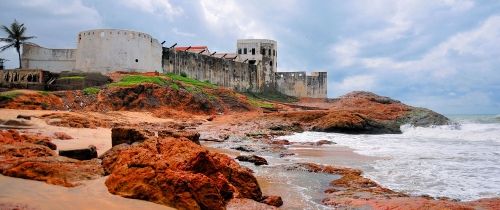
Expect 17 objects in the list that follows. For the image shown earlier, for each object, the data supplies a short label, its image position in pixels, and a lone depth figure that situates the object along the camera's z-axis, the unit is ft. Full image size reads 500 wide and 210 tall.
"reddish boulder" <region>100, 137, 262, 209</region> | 17.43
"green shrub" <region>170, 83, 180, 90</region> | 112.55
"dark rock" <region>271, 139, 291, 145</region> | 61.05
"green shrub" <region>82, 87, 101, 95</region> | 95.68
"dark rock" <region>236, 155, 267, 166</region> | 36.51
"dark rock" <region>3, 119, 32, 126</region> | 47.26
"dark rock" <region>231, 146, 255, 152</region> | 48.74
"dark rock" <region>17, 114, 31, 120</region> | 53.75
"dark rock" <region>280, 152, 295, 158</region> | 44.75
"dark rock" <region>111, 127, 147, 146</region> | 29.66
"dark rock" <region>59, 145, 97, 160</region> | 25.41
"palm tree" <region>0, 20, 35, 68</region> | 130.41
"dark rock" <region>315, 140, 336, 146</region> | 61.40
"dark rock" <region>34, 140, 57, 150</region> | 29.61
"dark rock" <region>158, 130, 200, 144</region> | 32.58
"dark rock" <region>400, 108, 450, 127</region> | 101.47
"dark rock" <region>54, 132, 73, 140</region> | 40.45
